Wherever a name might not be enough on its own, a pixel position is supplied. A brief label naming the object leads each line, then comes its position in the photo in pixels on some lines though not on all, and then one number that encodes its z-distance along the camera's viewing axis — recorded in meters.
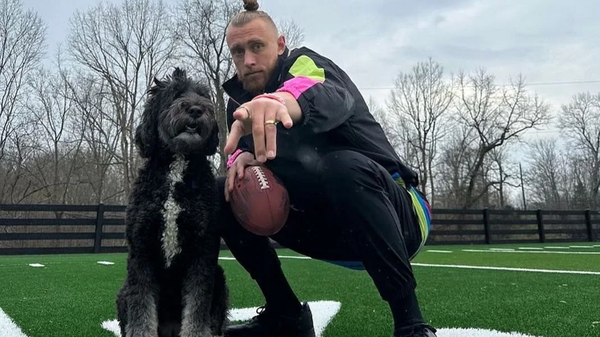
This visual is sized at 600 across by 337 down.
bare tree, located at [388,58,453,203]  32.06
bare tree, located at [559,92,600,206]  39.06
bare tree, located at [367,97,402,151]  32.88
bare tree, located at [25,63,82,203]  22.27
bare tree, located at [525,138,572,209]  42.56
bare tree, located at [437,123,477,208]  30.16
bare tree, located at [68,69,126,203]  22.62
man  1.51
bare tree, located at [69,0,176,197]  21.95
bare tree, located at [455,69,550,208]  28.52
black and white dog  2.04
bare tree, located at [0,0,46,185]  20.44
